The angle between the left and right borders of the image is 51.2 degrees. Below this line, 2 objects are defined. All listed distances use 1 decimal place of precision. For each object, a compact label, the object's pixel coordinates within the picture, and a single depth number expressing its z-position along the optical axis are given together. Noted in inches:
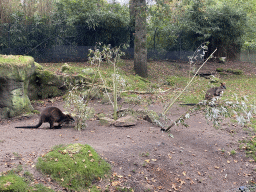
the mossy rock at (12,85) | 342.3
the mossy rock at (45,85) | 453.4
